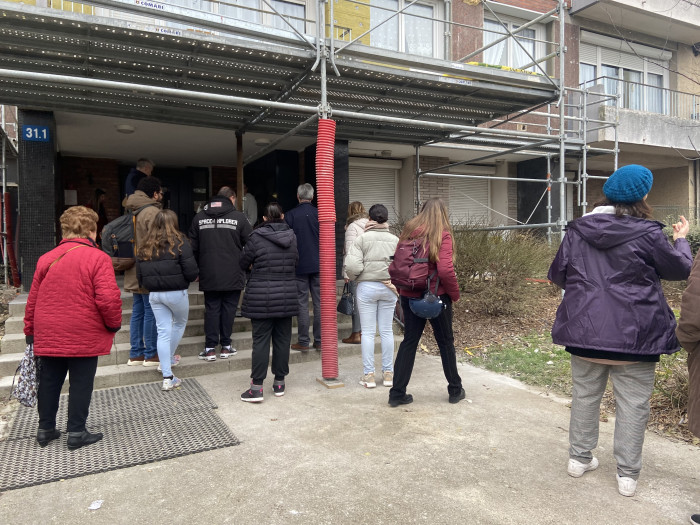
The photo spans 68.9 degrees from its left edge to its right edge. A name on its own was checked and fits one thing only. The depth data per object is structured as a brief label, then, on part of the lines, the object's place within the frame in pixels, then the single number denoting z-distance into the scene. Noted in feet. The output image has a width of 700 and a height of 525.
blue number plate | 22.33
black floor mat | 10.87
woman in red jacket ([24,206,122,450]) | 11.32
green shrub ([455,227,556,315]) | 24.03
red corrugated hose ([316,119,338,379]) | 16.89
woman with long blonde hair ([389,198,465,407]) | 13.89
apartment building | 16.71
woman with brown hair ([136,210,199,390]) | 15.44
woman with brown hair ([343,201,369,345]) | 20.89
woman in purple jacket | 9.45
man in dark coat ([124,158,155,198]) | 20.99
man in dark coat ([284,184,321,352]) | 19.89
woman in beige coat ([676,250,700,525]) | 8.37
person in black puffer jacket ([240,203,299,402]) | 14.96
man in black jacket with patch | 17.66
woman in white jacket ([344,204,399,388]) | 16.28
